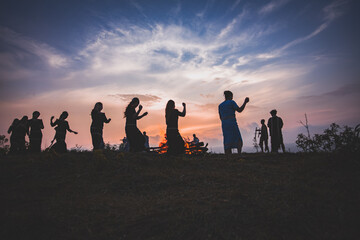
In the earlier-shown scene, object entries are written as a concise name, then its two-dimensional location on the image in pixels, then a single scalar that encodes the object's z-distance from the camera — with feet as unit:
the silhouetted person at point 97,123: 27.94
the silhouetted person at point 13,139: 30.73
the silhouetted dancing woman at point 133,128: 27.14
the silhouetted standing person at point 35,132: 29.91
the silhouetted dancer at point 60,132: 29.32
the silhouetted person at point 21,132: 31.04
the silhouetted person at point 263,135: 44.41
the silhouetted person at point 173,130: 24.39
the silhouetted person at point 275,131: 32.07
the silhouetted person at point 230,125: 25.16
